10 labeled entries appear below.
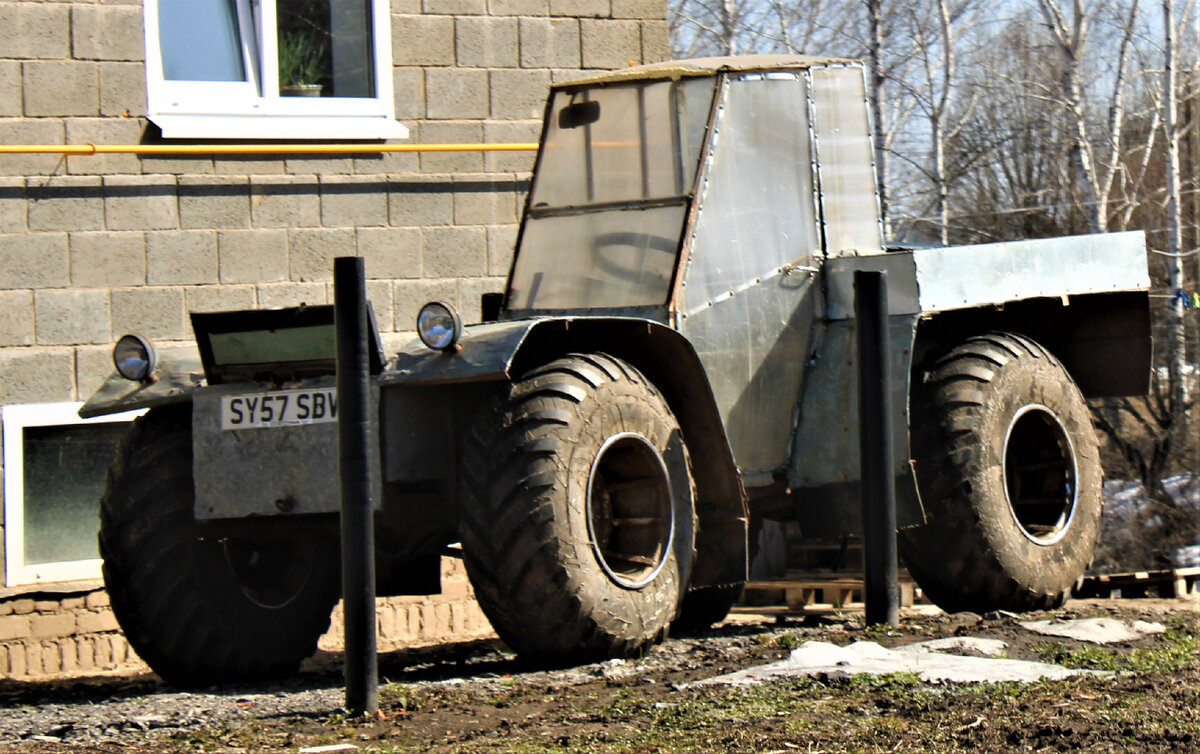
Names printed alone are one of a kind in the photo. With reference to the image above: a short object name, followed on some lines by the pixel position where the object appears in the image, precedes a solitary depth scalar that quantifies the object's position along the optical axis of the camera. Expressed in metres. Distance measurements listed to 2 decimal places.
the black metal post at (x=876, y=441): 14.35
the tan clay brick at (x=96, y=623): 18.29
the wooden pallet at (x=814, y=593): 22.73
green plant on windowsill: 19.85
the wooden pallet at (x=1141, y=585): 18.84
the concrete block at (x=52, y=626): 17.97
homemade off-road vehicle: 12.68
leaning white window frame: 18.23
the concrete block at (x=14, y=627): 17.79
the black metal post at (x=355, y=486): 11.20
